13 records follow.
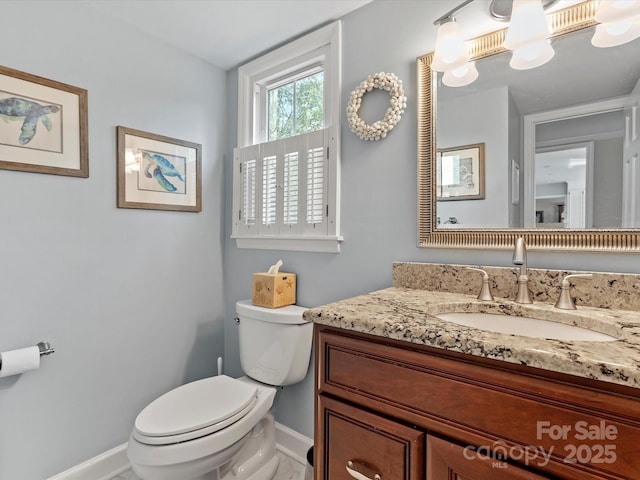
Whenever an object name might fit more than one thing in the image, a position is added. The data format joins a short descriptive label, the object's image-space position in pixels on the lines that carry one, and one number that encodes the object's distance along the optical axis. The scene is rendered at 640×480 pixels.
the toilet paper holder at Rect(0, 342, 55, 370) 1.39
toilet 1.18
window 1.63
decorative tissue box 1.65
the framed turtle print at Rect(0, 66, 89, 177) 1.35
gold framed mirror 1.02
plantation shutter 1.66
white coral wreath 1.39
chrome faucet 1.03
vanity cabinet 0.56
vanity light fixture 1.01
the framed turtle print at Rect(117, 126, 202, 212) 1.70
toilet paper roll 1.27
